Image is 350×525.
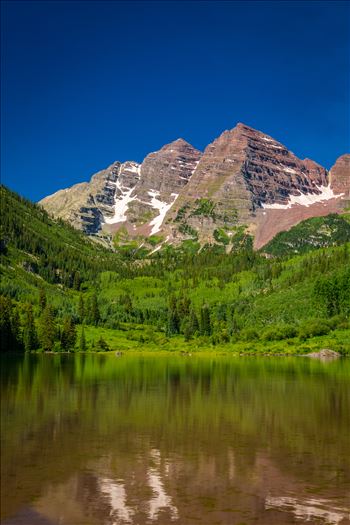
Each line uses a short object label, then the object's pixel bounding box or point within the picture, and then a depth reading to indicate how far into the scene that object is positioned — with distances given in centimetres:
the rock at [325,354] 17496
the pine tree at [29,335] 19025
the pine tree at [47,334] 19388
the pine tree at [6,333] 18388
